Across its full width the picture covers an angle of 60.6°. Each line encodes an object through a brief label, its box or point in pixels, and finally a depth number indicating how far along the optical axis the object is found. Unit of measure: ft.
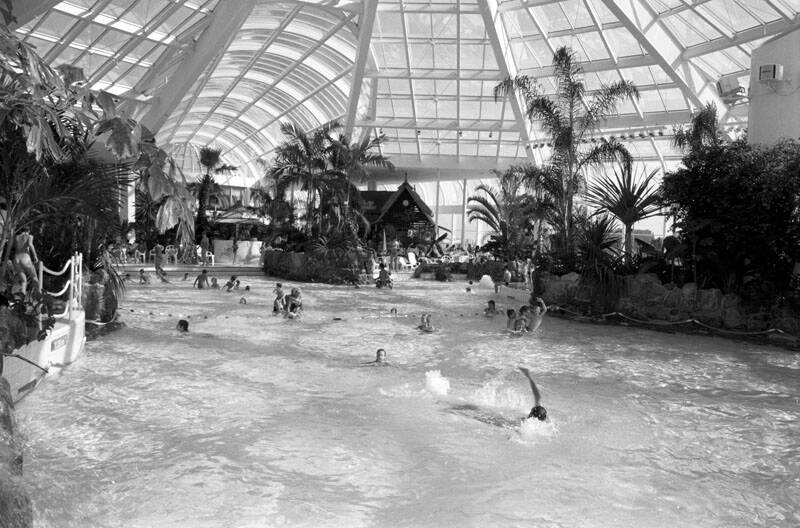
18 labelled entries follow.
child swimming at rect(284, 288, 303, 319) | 42.13
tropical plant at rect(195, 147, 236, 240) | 101.60
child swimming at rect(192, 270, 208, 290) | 61.98
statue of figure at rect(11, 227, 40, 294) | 21.33
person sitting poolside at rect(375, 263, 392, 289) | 66.74
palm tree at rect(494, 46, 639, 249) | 49.78
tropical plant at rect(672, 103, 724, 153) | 45.62
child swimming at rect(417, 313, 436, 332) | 38.42
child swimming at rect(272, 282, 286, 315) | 44.29
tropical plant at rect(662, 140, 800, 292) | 34.76
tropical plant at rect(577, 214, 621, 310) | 42.73
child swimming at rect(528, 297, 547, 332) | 38.78
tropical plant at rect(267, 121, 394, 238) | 71.29
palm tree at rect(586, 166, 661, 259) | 42.14
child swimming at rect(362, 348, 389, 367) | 28.09
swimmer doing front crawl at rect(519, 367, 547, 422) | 19.43
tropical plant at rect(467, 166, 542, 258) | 74.33
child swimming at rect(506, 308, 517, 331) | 38.96
